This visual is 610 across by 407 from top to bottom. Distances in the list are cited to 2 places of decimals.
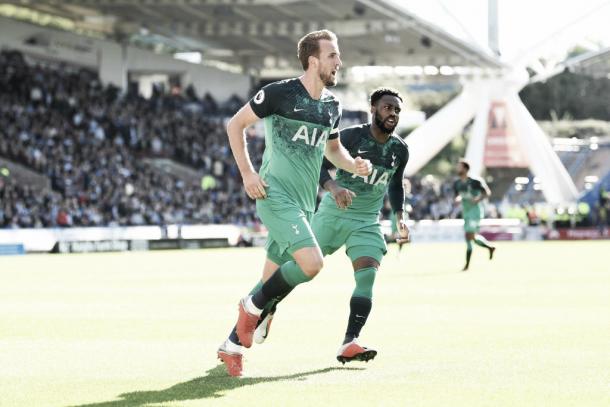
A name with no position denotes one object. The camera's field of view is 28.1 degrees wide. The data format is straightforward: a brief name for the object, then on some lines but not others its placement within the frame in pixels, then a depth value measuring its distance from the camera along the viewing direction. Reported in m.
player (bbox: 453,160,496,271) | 28.72
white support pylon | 72.25
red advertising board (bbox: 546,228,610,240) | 57.37
